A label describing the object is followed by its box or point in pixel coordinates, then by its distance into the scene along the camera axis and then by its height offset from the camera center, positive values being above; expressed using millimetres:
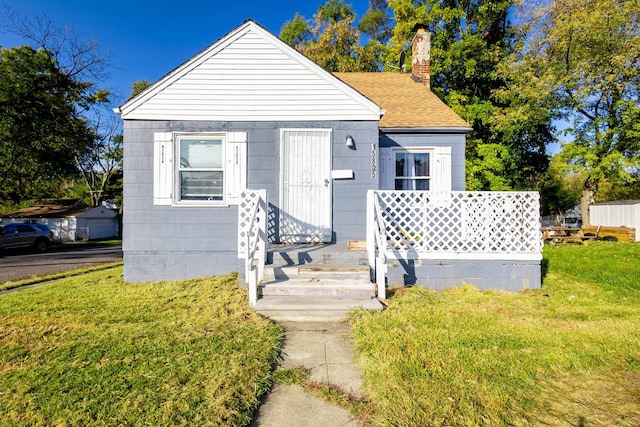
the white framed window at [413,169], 8242 +1164
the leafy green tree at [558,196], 32500 +2068
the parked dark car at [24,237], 15421 -1218
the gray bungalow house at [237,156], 6582 +1214
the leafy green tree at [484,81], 16422 +7393
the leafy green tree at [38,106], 13594 +4529
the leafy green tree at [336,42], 20203 +11317
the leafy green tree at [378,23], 24281 +14579
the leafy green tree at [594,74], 15484 +7099
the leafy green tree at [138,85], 31069 +12465
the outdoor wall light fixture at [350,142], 6652 +1492
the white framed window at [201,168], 6715 +954
